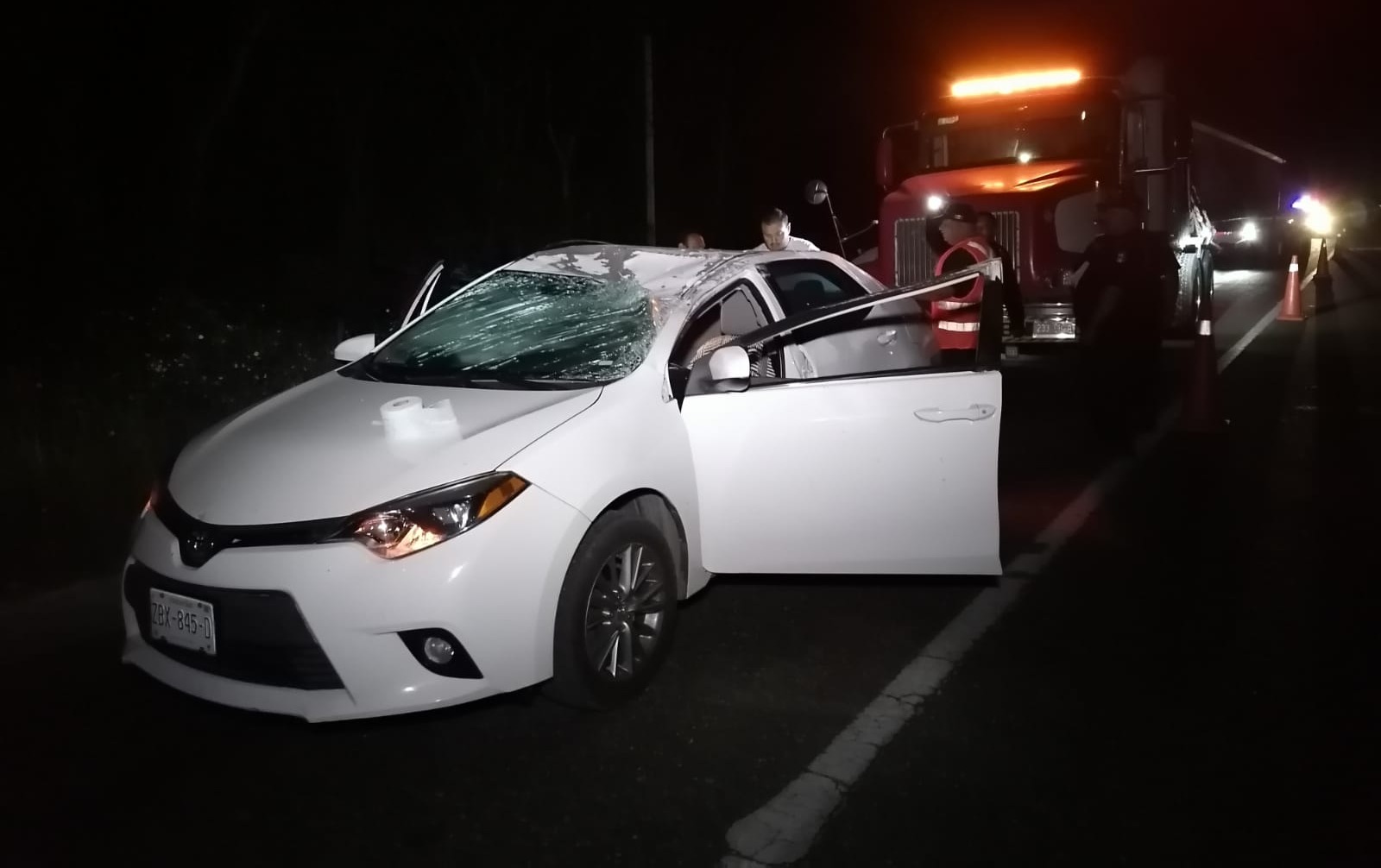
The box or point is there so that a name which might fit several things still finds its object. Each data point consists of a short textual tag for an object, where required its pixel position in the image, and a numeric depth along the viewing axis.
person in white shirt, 8.96
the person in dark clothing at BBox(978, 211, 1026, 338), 7.97
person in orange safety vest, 8.30
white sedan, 3.89
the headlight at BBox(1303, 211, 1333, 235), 26.83
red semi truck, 11.70
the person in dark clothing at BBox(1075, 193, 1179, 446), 8.73
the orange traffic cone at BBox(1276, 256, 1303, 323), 16.81
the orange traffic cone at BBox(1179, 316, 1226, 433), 9.06
